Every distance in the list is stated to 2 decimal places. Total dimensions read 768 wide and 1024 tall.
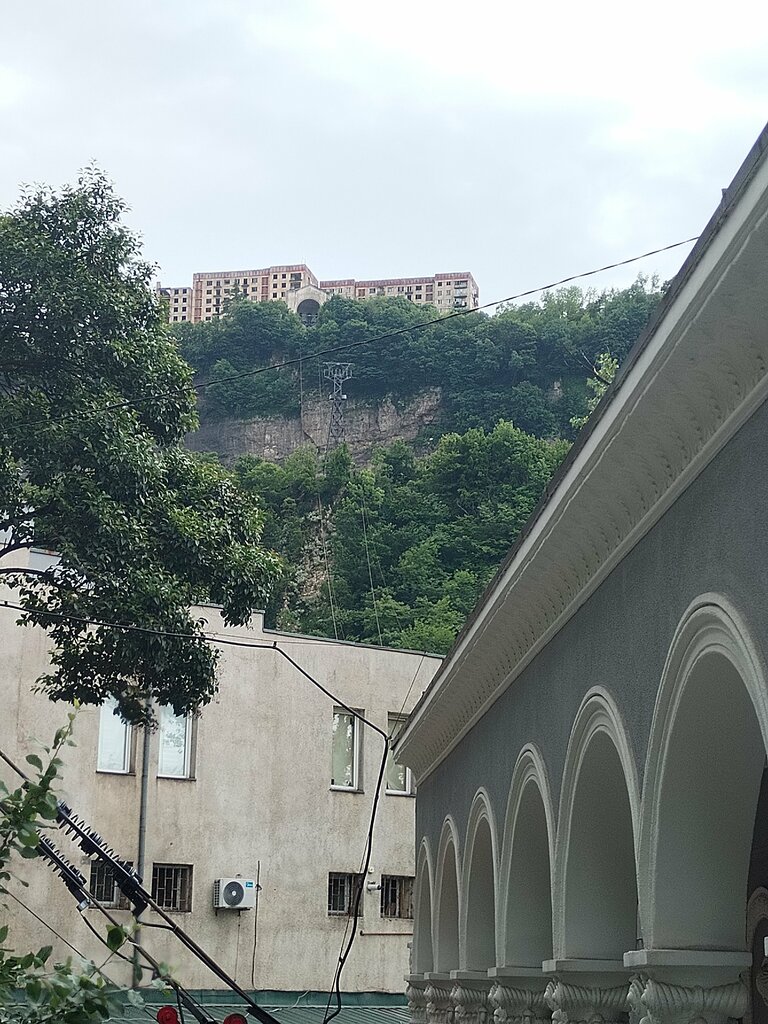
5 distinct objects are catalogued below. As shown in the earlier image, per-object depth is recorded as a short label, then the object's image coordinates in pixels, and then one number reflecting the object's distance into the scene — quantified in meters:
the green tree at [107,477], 18.03
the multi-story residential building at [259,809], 23.61
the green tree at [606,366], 37.88
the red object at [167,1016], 8.45
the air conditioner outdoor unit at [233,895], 24.83
